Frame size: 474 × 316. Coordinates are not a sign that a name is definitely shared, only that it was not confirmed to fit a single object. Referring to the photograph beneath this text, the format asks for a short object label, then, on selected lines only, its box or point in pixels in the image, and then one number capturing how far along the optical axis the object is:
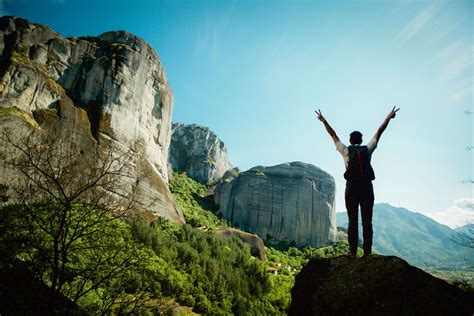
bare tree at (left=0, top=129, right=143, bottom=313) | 6.63
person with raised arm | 4.38
